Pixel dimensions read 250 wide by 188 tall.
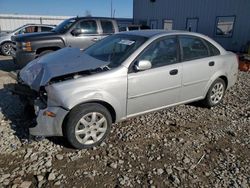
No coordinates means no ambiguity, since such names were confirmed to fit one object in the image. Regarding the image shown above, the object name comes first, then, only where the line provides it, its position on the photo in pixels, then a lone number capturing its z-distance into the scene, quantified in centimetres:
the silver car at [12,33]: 1115
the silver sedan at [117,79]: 303
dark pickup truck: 664
